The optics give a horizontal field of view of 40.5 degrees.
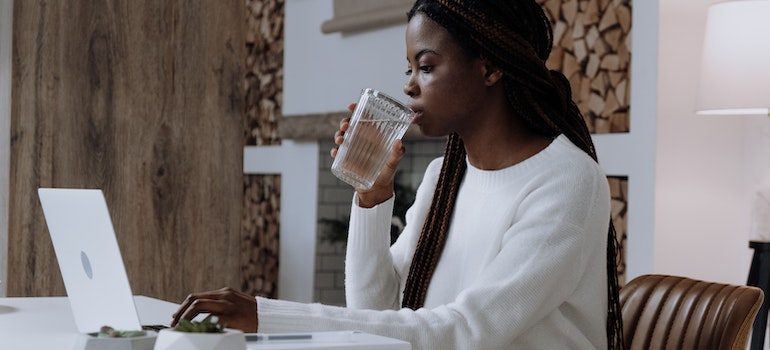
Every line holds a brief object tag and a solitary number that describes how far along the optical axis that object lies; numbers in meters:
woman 1.43
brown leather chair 1.56
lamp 2.97
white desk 1.08
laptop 1.15
